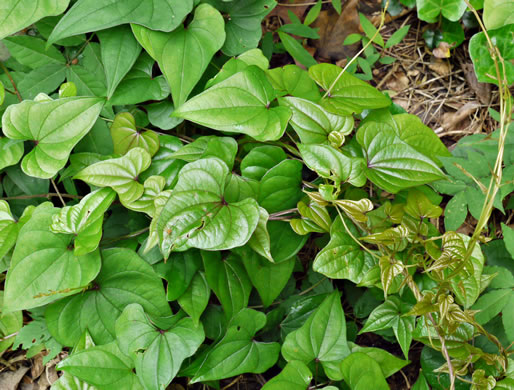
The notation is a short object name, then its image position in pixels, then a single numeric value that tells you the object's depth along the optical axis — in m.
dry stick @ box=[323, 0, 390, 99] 0.60
